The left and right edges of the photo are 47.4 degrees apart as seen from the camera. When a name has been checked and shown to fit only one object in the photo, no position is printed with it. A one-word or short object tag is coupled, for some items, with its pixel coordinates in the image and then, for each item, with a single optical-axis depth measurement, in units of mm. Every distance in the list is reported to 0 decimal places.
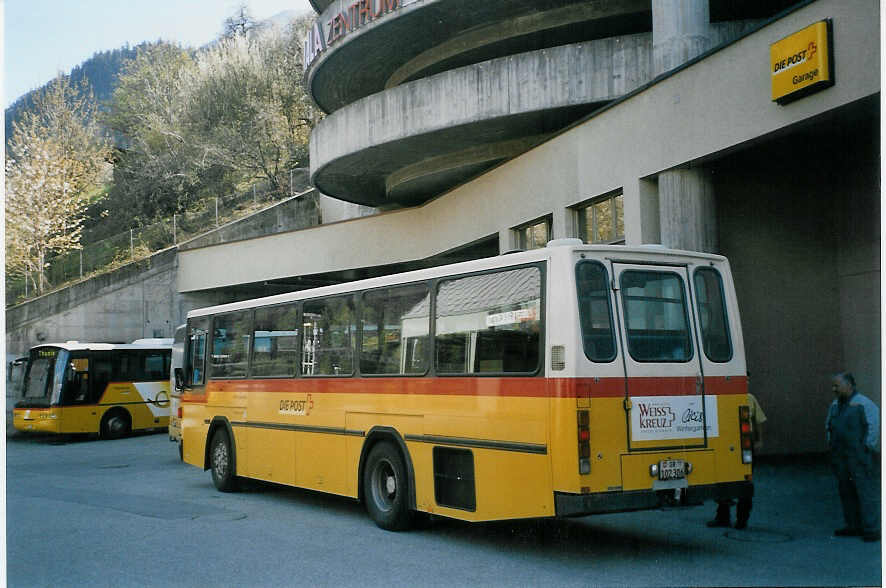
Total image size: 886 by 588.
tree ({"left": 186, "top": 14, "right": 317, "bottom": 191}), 54312
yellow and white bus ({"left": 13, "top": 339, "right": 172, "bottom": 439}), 26359
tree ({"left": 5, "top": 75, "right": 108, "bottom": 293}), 35094
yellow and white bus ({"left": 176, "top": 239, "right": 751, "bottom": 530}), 8750
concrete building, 13297
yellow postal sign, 11688
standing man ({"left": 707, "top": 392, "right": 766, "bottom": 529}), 9653
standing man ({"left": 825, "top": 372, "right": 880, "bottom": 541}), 9578
